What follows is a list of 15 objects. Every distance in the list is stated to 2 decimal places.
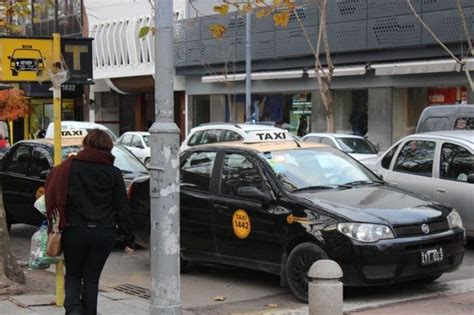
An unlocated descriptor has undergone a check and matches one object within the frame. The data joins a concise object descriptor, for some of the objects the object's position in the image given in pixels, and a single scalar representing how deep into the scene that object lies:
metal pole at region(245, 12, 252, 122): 26.47
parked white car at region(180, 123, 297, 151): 15.38
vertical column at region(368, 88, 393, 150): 25.45
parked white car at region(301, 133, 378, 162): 18.44
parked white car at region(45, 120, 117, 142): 18.33
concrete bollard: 5.20
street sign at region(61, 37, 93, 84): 7.66
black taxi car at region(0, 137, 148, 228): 11.36
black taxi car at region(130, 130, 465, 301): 6.90
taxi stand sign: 7.27
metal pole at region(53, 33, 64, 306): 6.78
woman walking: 5.55
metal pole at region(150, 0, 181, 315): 5.25
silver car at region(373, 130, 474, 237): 9.68
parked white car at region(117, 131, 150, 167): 23.12
